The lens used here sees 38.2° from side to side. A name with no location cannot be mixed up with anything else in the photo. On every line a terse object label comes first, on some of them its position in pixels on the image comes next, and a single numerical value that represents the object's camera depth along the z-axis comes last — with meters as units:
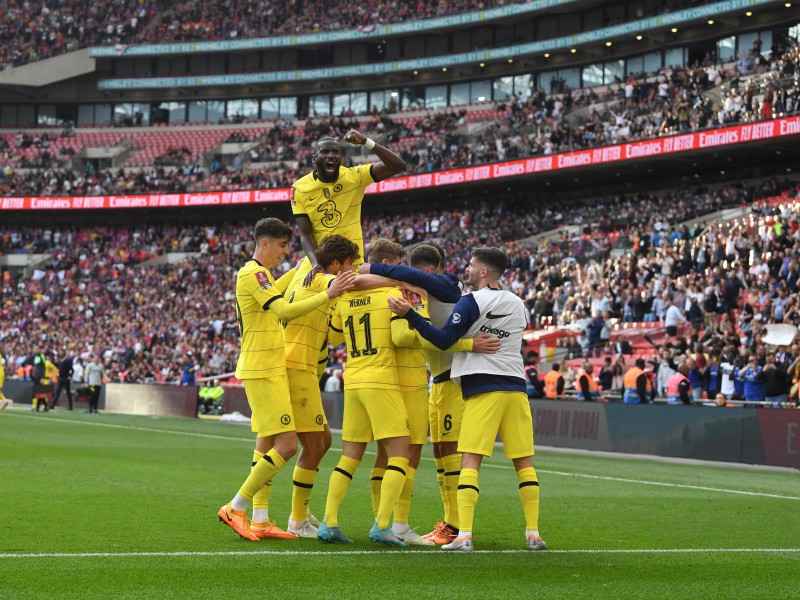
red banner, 38.00
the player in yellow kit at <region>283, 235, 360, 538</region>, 9.13
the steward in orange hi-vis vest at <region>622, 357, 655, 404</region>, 23.20
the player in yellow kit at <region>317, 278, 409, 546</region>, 8.72
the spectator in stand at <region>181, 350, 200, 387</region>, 40.69
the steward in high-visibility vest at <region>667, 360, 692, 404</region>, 22.45
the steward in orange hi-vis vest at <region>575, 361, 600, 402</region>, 24.64
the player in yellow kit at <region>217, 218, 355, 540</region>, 8.88
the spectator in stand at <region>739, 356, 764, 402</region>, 22.22
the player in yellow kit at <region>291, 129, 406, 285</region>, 10.71
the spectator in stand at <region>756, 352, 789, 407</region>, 21.72
